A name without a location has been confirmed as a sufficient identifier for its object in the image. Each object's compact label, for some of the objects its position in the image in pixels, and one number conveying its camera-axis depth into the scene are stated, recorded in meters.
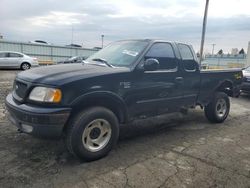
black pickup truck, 2.70
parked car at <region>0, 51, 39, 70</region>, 14.02
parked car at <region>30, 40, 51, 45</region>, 20.93
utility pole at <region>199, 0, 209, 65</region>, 12.03
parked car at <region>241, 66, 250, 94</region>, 7.92
